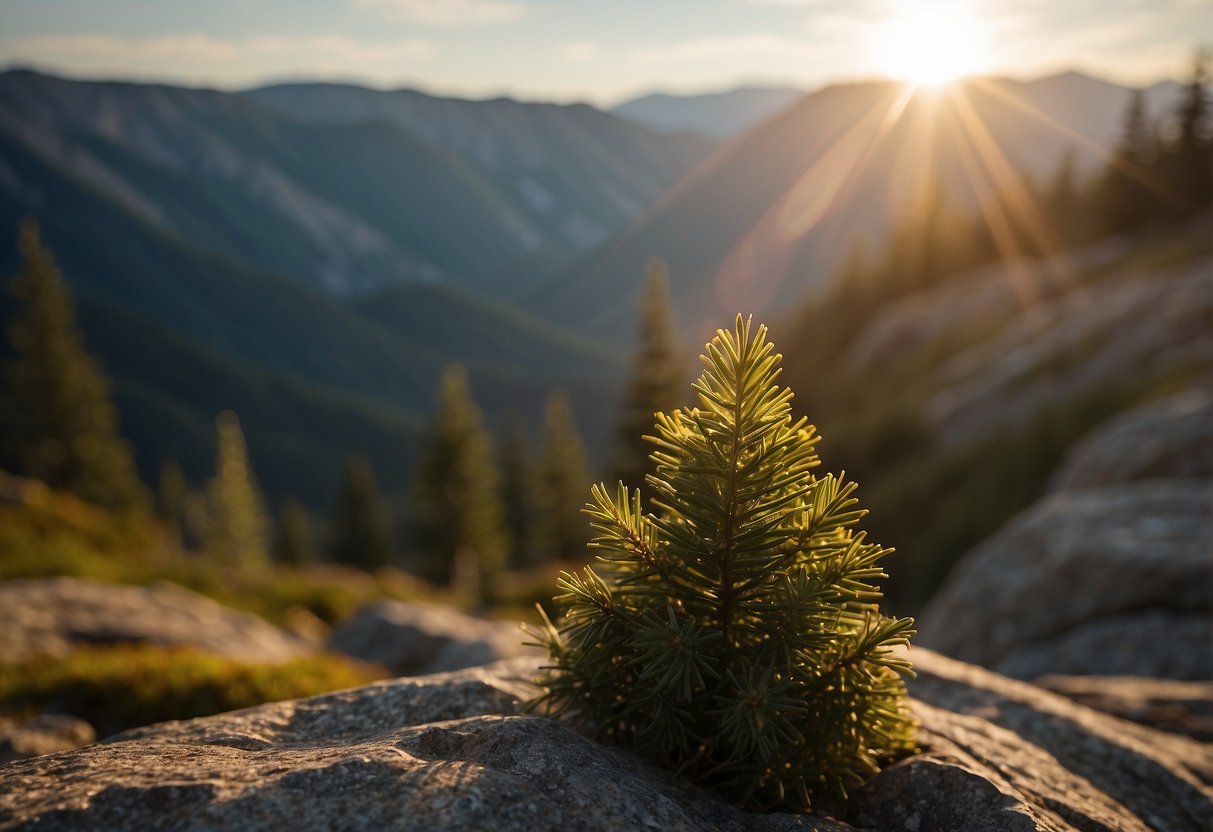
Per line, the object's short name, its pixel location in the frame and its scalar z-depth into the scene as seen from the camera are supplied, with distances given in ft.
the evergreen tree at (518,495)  193.57
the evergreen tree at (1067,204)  232.94
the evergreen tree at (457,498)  139.64
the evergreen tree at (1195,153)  200.54
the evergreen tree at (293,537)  208.54
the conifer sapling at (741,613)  9.46
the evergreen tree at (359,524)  198.70
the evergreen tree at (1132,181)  208.85
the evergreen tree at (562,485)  161.38
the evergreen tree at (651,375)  107.96
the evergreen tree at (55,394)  132.77
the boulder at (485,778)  7.56
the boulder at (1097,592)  24.59
